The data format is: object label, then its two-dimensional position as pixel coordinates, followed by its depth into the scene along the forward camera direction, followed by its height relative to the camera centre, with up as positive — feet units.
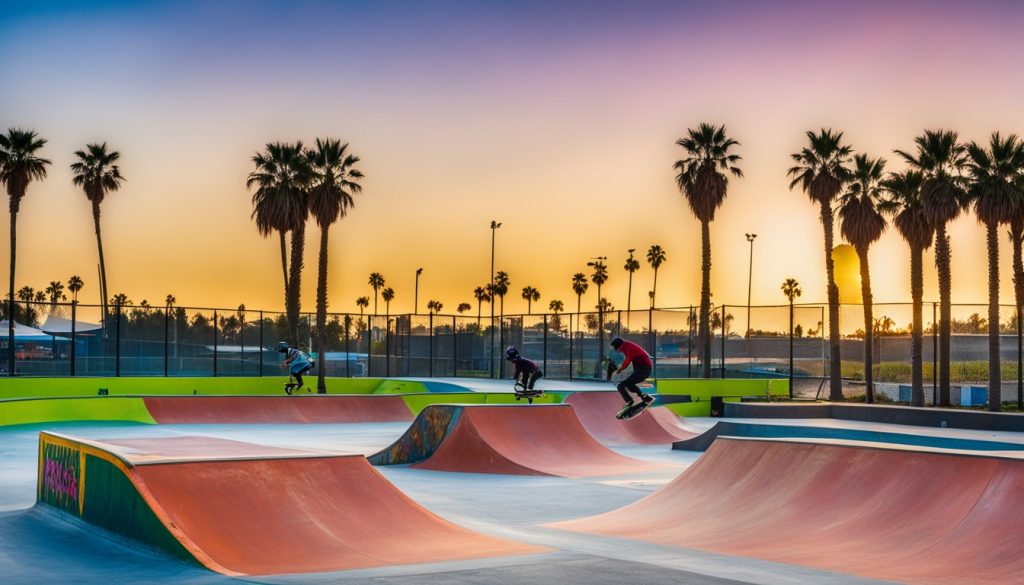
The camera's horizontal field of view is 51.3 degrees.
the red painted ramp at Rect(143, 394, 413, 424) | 85.76 -6.07
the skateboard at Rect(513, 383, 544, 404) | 82.02 -4.20
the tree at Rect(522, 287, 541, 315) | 471.62 +19.84
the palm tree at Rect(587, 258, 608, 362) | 397.80 +24.18
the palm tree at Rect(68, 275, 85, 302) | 448.24 +21.47
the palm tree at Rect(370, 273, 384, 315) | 469.57 +25.38
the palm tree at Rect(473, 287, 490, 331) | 435.94 +18.34
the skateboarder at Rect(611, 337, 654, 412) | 51.72 -1.39
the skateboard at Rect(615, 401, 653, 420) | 54.70 -3.56
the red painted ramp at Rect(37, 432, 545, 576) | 29.19 -5.23
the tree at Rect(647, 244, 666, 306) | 368.27 +29.17
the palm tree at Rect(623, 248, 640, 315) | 371.97 +26.23
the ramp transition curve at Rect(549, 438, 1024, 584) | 29.94 -5.59
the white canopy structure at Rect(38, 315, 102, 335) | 135.85 +1.18
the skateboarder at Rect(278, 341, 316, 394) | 95.35 -2.32
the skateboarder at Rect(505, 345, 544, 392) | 73.52 -2.22
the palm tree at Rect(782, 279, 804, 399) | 398.31 +19.83
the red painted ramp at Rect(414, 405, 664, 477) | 57.11 -6.04
